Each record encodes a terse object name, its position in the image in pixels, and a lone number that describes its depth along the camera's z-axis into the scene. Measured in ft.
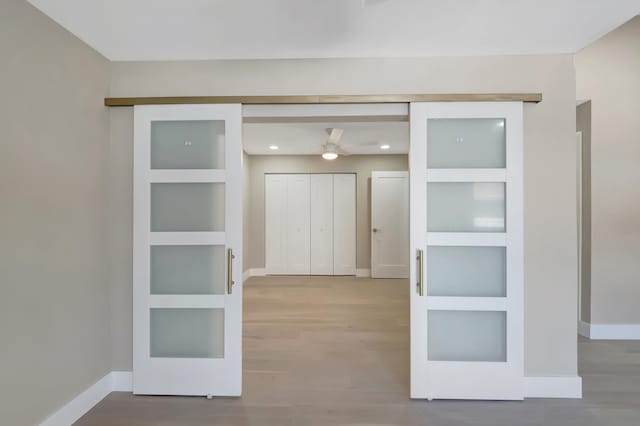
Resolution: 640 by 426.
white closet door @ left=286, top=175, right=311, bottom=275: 23.20
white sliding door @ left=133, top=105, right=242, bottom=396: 8.19
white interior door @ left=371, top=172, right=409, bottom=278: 22.41
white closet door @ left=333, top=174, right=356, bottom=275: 23.12
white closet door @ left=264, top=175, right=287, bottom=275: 23.22
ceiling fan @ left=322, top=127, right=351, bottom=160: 16.19
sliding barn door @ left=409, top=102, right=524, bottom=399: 7.97
